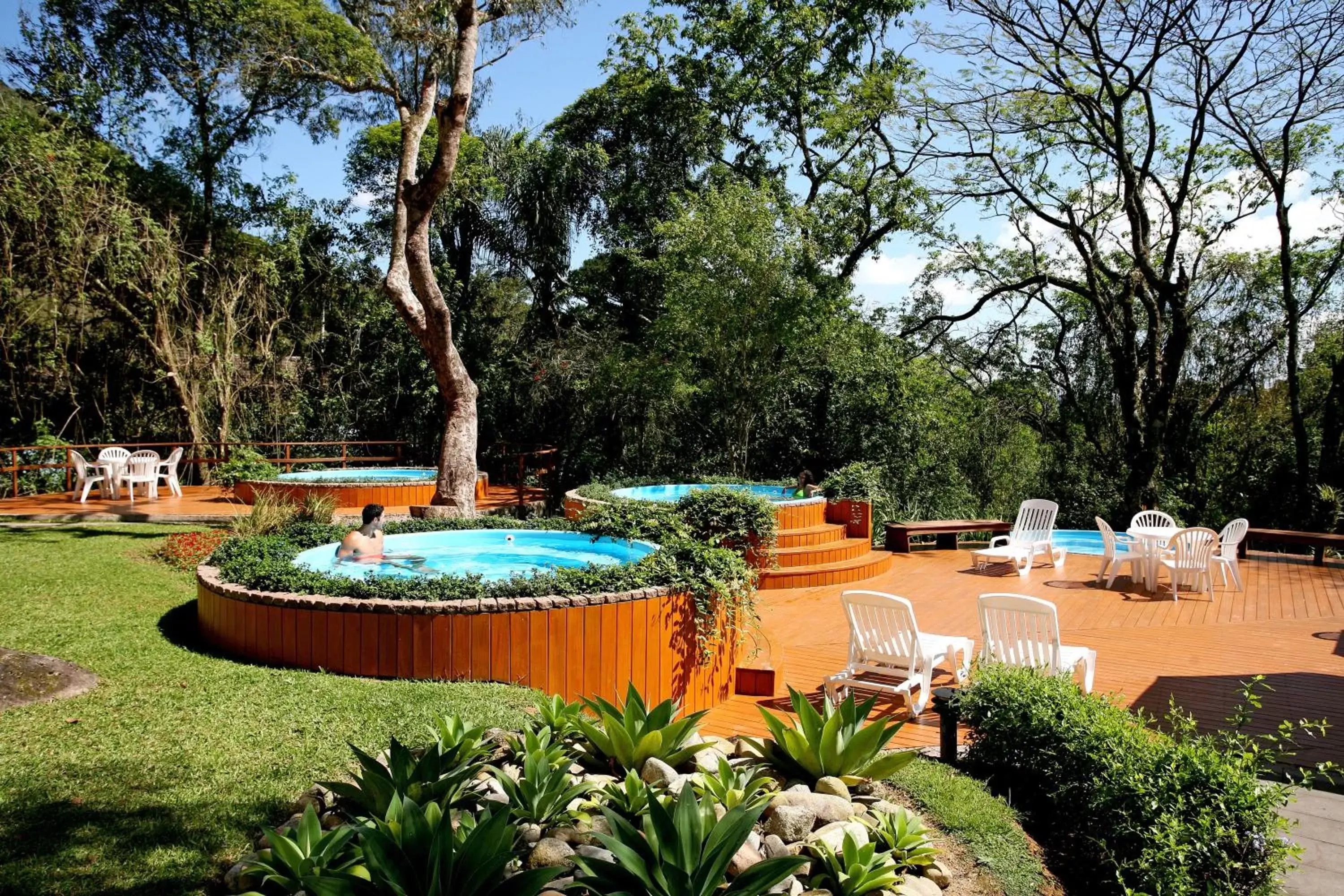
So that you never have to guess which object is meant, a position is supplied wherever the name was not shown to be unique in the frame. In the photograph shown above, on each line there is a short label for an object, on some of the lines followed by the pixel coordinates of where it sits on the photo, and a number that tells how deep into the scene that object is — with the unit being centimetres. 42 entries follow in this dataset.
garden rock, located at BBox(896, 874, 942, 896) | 267
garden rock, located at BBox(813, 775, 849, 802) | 334
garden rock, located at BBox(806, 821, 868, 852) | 289
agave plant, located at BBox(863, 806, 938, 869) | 288
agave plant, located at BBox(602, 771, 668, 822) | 300
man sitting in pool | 757
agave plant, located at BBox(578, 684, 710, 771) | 350
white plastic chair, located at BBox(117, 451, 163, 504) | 1365
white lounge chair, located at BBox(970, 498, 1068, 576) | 1057
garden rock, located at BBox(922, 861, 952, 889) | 287
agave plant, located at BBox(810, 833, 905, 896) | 263
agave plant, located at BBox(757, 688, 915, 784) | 343
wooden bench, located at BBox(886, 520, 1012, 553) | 1246
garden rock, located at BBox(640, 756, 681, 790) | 339
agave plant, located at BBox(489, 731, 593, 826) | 305
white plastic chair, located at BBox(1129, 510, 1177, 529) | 1124
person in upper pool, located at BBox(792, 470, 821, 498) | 1230
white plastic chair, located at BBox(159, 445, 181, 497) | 1434
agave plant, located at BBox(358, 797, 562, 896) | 238
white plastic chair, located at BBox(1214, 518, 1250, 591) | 948
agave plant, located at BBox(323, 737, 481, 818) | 298
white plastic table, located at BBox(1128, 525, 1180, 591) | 948
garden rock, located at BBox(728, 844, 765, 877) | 278
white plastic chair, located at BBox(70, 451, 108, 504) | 1320
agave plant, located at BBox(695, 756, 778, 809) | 307
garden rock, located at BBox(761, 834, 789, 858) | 288
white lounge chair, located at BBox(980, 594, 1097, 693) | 509
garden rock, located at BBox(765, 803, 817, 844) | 297
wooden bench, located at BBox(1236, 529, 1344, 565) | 1112
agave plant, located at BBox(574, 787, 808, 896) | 242
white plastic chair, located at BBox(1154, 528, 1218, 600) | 895
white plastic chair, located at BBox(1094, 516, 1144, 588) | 968
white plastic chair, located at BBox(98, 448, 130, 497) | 1352
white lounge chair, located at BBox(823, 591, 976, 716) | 545
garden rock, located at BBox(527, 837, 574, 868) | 276
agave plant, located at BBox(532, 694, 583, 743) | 371
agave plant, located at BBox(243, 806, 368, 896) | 251
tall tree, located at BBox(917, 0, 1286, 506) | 1405
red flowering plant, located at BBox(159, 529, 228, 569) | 867
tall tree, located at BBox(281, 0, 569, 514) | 1073
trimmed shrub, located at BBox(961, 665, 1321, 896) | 285
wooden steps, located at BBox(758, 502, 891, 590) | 1019
